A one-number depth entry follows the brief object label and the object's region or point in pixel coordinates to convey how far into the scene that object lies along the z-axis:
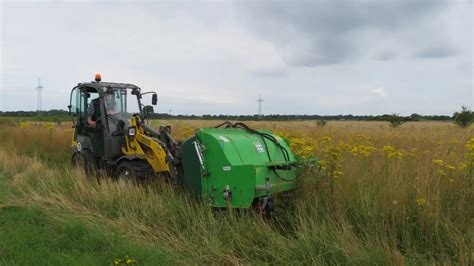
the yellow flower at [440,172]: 5.21
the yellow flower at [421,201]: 4.73
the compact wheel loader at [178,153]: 5.51
